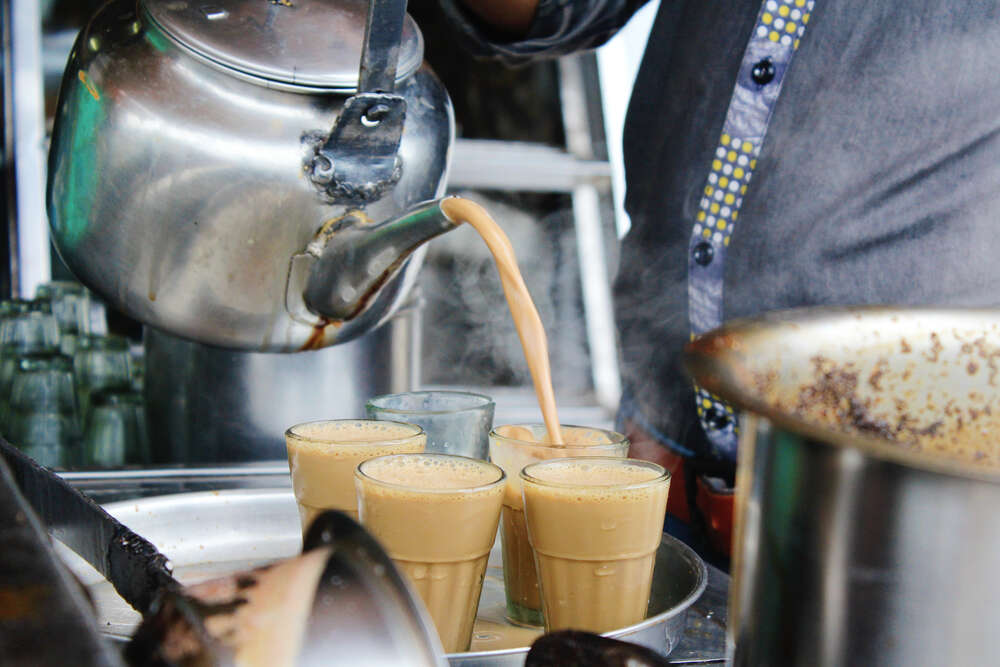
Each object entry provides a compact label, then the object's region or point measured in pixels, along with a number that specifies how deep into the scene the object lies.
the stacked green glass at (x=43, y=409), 1.23
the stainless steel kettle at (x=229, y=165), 0.92
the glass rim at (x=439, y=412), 1.01
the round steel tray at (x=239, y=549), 0.93
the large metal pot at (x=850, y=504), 0.57
